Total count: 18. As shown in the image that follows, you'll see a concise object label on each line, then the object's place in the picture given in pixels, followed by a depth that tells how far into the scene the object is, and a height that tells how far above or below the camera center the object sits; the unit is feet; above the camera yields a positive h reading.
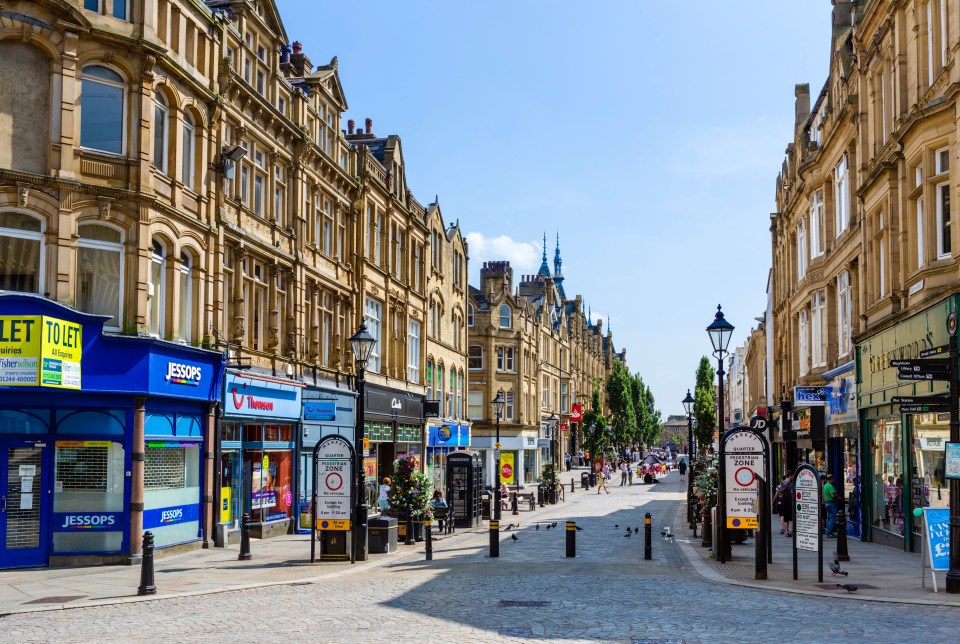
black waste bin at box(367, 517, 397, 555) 80.69 -9.71
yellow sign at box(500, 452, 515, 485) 198.80 -11.97
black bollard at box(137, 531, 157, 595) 55.98 -8.69
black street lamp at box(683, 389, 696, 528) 109.54 -4.53
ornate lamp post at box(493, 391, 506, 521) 111.46 -9.77
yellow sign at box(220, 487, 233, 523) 86.74 -7.92
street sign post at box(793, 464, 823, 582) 59.57 -5.55
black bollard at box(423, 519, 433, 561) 74.13 -9.04
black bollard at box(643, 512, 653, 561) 74.74 -9.57
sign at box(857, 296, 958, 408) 71.92 +4.87
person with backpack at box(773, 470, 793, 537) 96.32 -8.64
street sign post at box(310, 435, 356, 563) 74.43 -5.75
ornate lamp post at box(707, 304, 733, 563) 74.08 +5.49
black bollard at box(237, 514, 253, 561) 72.69 -9.10
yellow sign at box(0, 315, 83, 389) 65.51 +3.72
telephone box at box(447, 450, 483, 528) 108.88 -7.78
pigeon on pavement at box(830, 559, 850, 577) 60.03 -9.01
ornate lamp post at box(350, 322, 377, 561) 74.90 -2.81
